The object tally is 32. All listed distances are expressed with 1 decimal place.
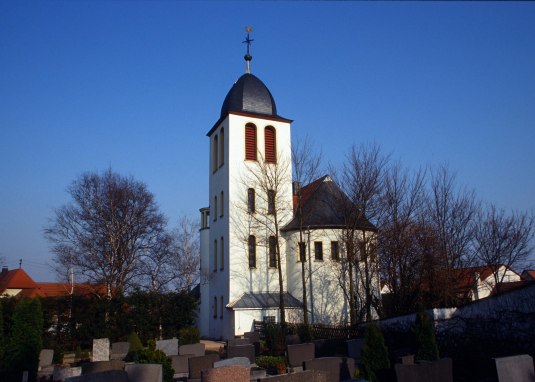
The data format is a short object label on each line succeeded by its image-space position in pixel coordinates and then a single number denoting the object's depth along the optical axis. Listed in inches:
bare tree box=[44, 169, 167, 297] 1311.5
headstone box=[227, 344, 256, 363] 666.2
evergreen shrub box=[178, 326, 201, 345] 888.9
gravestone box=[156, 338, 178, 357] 741.6
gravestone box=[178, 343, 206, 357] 690.2
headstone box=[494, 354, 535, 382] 362.9
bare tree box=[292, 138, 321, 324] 1066.7
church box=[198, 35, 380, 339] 1178.6
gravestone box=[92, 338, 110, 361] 735.7
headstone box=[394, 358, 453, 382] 387.9
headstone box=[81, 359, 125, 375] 498.6
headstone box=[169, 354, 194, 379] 583.5
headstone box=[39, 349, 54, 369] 727.7
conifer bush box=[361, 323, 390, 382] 458.6
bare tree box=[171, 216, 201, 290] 1740.9
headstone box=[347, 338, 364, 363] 662.5
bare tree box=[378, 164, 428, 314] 867.4
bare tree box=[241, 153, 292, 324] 1233.4
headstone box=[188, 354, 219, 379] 524.7
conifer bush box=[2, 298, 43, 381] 600.7
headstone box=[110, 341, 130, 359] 783.8
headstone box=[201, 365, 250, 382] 342.3
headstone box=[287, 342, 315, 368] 613.6
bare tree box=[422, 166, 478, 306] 842.2
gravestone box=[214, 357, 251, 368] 456.7
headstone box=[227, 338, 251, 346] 753.8
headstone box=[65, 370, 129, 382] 333.2
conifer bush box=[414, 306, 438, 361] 490.0
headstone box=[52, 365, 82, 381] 528.7
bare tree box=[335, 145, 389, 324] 973.8
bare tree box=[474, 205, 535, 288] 1002.1
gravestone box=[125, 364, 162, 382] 410.3
